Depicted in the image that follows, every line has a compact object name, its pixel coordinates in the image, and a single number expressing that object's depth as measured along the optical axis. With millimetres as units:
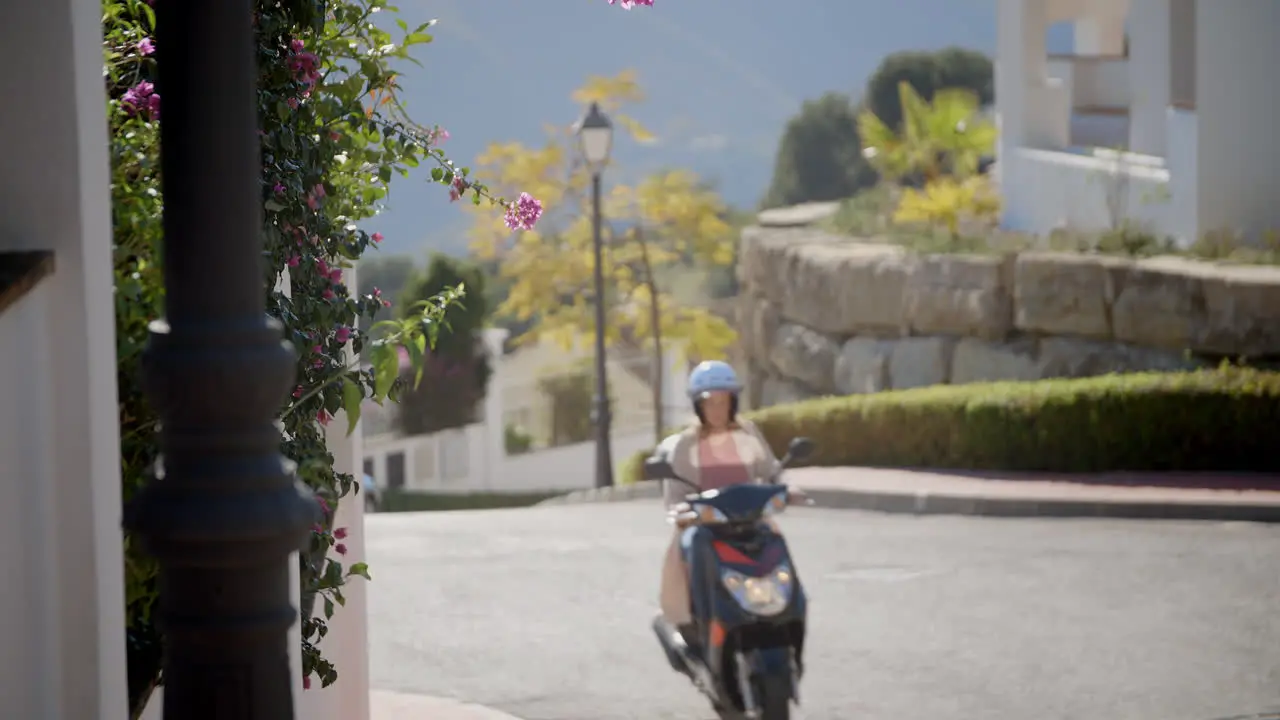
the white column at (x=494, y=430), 43250
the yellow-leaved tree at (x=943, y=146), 24156
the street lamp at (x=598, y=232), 20000
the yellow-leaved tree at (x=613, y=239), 32406
